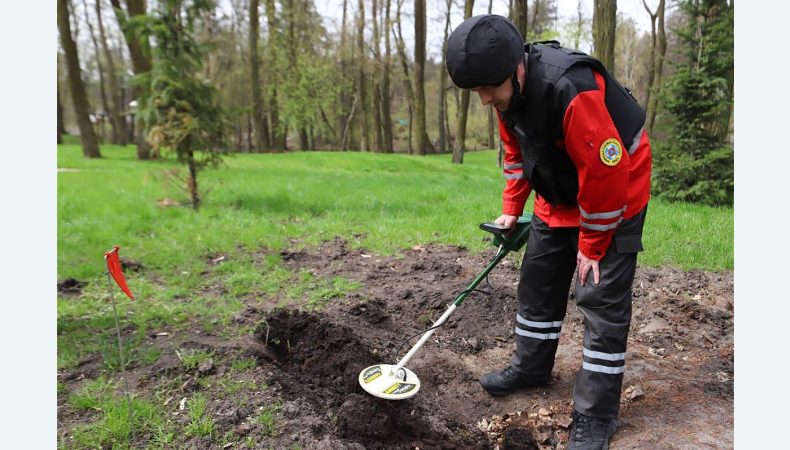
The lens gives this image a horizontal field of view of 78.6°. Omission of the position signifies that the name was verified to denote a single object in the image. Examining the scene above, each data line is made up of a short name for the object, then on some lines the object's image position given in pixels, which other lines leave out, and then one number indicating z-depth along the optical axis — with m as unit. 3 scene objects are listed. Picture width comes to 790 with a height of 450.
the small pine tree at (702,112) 8.21
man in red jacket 2.12
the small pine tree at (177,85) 7.07
